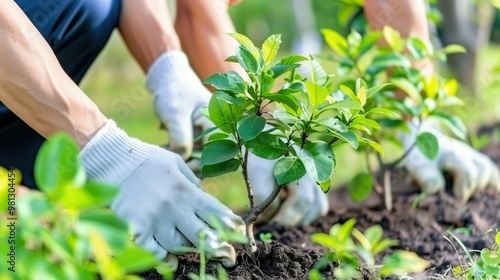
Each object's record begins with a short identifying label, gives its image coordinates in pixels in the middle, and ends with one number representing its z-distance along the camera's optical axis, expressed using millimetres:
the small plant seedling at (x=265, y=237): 2009
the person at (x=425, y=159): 2408
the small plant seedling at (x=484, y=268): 1885
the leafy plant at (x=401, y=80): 2244
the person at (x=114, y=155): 1934
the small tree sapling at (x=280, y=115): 1853
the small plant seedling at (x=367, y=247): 1726
